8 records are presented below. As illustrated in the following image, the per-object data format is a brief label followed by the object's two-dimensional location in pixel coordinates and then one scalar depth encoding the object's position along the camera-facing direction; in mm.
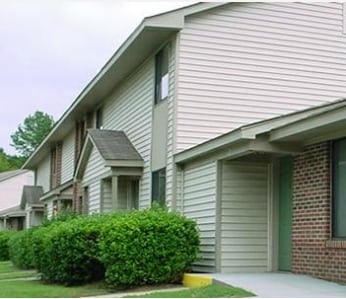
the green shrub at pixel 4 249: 33906
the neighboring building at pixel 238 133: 13336
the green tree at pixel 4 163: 97312
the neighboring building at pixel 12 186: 66244
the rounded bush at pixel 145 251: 14043
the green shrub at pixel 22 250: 21456
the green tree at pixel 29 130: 105938
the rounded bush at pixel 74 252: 15375
